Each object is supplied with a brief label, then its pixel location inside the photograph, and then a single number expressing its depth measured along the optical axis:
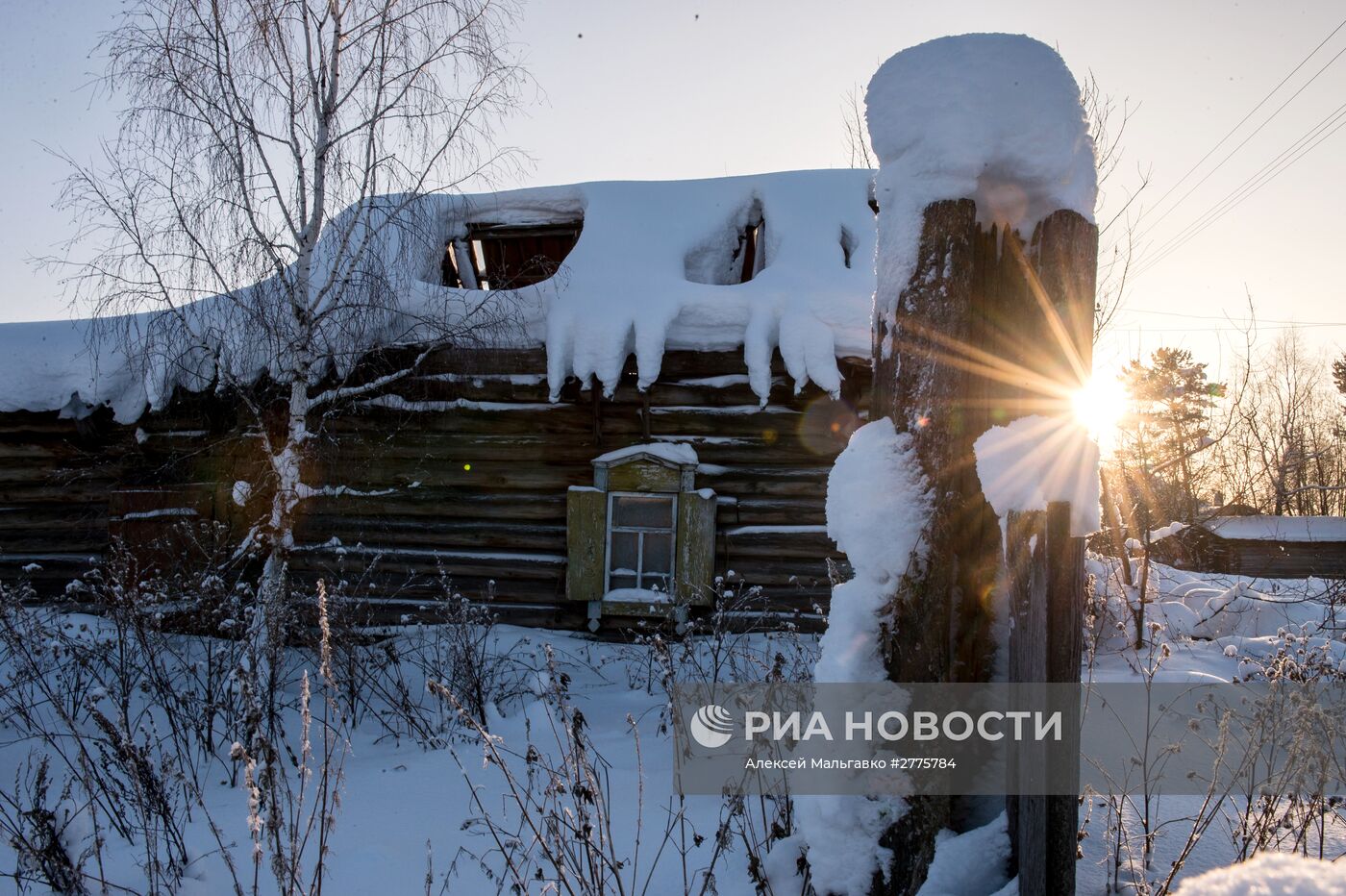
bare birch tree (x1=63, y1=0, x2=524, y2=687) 5.35
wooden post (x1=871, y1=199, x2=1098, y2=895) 1.65
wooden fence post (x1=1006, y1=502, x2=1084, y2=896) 1.48
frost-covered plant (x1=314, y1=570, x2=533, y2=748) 4.67
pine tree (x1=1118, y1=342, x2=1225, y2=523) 24.69
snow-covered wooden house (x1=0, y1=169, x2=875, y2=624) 6.85
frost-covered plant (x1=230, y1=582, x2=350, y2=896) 1.99
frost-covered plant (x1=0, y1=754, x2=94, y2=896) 2.48
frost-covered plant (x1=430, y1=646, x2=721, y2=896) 2.09
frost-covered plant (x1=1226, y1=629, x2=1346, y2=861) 2.30
